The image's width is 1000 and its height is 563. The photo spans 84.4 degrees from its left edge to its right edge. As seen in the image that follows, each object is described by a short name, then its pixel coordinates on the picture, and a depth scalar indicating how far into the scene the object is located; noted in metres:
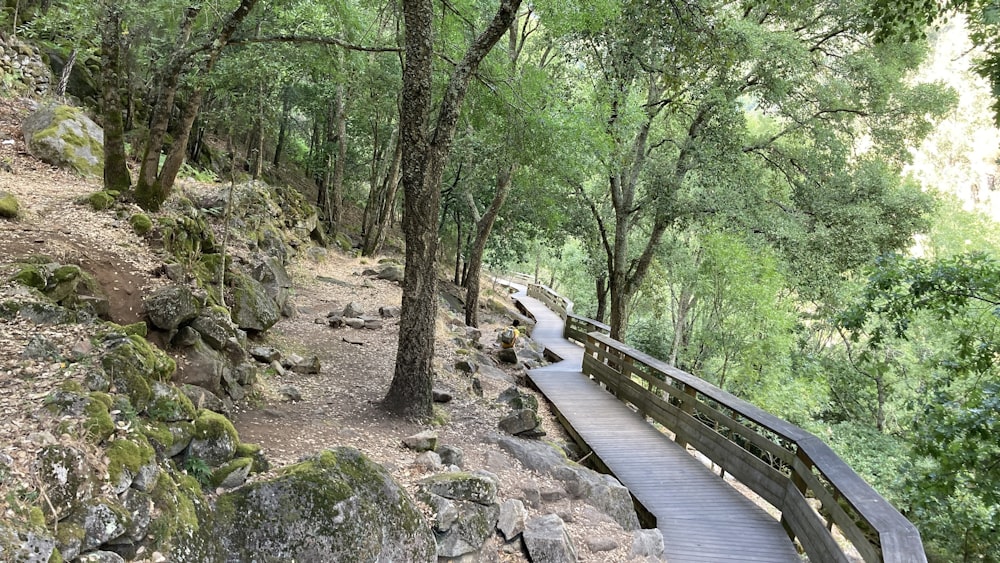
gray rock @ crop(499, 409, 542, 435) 6.79
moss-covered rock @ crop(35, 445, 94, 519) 2.32
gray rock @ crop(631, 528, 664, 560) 4.89
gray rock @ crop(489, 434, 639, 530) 5.56
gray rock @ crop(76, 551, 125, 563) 2.28
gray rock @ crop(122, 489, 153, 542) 2.51
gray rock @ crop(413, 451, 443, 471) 4.78
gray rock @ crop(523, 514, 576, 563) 4.31
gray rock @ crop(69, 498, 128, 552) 2.34
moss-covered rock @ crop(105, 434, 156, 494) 2.60
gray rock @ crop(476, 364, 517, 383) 9.96
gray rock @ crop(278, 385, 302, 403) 5.87
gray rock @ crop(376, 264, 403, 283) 15.64
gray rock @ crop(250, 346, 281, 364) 6.33
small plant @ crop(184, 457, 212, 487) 3.23
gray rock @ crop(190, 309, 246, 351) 5.17
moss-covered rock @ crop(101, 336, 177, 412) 3.26
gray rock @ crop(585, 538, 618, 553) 4.81
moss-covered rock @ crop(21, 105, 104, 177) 9.53
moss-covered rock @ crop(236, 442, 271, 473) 3.61
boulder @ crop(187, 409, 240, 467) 3.38
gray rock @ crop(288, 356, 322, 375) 6.78
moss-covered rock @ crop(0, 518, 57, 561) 2.01
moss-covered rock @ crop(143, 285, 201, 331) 4.77
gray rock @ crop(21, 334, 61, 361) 3.25
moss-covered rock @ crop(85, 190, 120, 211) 6.92
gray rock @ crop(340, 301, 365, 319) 10.05
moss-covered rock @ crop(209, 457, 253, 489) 3.29
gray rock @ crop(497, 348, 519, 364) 11.83
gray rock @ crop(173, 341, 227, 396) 4.70
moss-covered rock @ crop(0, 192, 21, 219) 5.84
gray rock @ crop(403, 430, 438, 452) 5.18
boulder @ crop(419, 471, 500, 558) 3.93
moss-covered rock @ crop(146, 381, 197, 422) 3.30
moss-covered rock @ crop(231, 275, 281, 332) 6.62
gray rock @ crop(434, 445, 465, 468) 5.04
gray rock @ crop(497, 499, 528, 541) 4.36
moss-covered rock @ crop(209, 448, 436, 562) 3.03
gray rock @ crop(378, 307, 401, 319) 10.86
